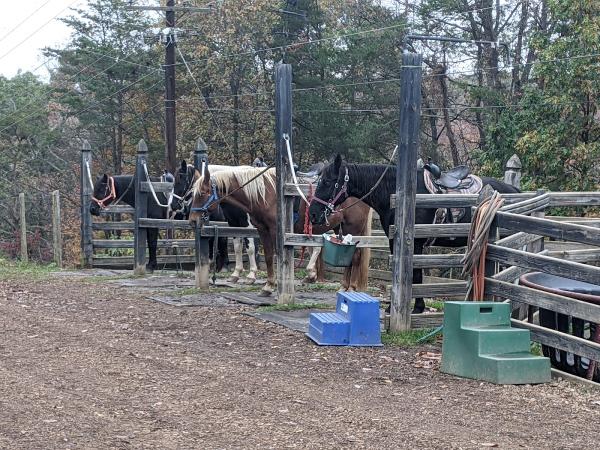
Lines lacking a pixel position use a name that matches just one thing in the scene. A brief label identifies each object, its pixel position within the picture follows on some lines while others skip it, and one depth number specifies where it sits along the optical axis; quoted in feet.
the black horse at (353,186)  32.91
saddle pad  32.01
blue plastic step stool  26.96
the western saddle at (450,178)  32.12
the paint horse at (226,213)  45.80
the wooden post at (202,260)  42.19
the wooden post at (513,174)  40.47
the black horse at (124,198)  53.67
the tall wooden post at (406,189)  28.09
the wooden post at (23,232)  63.41
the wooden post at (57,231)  57.93
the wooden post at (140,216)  51.03
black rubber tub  21.90
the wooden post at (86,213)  56.85
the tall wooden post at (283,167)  34.53
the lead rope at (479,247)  24.88
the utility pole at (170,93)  76.38
